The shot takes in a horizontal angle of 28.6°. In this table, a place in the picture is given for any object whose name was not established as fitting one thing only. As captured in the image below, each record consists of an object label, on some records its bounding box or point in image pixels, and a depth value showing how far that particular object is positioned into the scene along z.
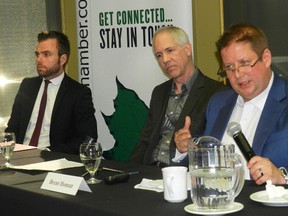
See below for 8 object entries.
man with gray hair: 3.22
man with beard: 3.95
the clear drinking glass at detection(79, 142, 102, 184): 2.24
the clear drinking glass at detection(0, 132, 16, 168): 2.79
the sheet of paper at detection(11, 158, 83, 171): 2.62
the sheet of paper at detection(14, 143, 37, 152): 3.34
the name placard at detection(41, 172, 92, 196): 2.02
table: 1.72
